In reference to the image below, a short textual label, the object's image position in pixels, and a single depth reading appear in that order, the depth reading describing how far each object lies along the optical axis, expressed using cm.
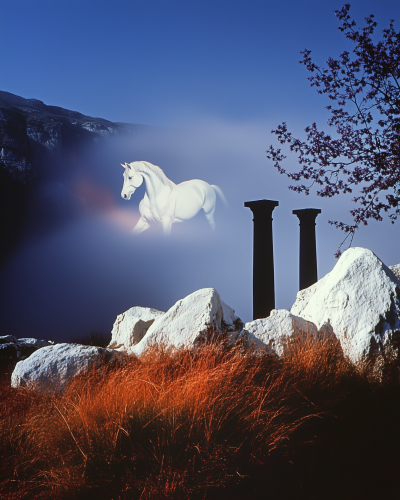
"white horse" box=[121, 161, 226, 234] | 1008
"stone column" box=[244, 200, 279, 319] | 706
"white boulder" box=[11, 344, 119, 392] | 398
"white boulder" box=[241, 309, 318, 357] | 421
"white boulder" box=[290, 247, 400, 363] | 416
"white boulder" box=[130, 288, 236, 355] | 416
